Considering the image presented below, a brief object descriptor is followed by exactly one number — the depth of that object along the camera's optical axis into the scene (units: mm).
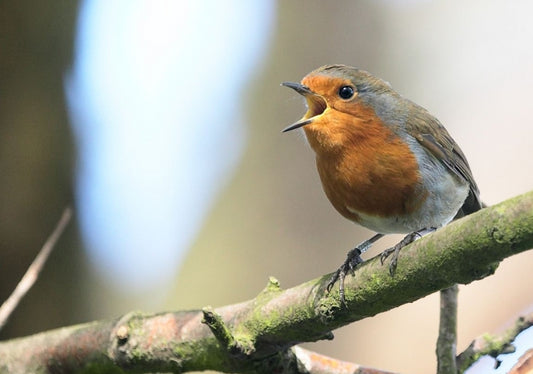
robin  5973
